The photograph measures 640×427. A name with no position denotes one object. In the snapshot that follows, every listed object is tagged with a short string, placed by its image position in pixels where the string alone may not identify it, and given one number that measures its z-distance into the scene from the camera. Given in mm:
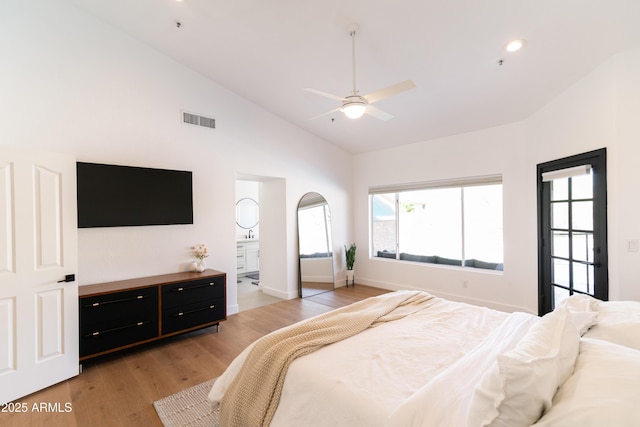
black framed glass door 2984
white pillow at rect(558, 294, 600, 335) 1625
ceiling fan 2441
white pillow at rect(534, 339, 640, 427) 861
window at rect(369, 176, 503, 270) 4711
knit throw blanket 1618
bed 972
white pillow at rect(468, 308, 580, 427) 968
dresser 2902
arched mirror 5473
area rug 2150
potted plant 6137
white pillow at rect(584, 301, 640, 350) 1534
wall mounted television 3184
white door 2404
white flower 4023
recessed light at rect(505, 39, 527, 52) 2757
